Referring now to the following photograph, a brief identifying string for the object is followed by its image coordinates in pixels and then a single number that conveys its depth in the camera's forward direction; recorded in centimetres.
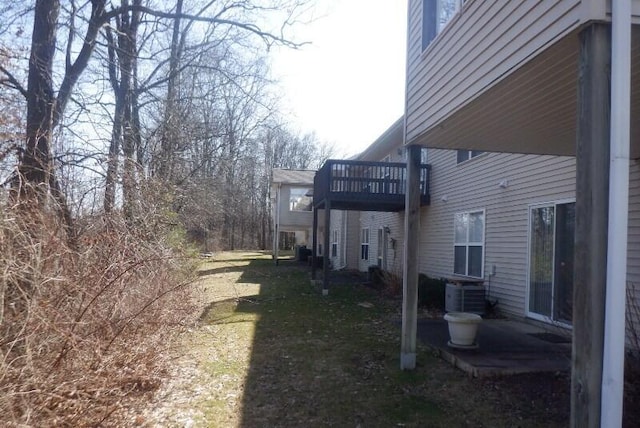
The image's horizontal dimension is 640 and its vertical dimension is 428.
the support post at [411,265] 666
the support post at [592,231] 310
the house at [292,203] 3119
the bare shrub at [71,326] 361
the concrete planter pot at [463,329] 700
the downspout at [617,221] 299
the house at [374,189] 1527
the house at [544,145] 307
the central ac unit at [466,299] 1062
